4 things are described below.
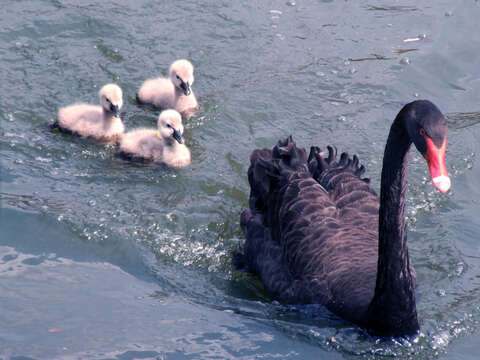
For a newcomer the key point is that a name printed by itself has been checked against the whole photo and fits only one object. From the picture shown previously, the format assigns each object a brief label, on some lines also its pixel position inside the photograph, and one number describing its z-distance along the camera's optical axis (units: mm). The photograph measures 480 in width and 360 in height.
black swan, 6836
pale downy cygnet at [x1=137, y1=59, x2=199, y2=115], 11789
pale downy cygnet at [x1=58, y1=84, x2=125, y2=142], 11117
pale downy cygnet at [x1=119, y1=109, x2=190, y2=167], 10828
